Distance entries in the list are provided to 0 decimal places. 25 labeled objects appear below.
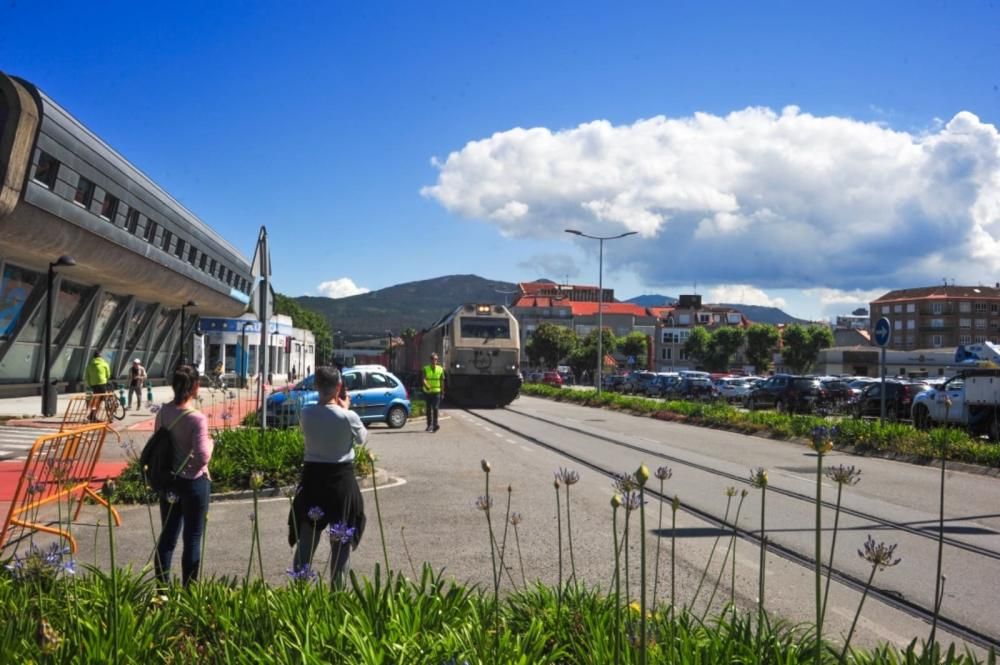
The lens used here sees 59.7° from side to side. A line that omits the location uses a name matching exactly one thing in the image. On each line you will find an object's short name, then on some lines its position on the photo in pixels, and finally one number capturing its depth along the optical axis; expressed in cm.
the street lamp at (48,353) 2291
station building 2597
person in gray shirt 523
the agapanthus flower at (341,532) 411
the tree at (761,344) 11131
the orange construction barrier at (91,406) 1478
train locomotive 3234
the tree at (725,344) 11262
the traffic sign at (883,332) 1839
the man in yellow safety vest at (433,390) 2034
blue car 2209
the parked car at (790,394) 3594
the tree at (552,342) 9981
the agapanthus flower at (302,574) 391
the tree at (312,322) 13638
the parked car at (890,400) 2938
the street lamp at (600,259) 4481
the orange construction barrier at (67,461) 569
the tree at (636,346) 12006
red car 6616
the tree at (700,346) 11575
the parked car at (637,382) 6012
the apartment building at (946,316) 12612
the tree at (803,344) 11044
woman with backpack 555
